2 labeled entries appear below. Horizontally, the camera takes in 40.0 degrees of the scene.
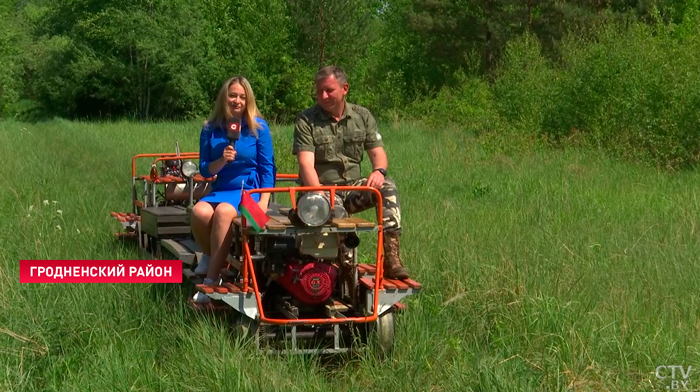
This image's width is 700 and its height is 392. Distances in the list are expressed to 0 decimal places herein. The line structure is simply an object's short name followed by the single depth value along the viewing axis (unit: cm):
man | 660
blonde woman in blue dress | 691
